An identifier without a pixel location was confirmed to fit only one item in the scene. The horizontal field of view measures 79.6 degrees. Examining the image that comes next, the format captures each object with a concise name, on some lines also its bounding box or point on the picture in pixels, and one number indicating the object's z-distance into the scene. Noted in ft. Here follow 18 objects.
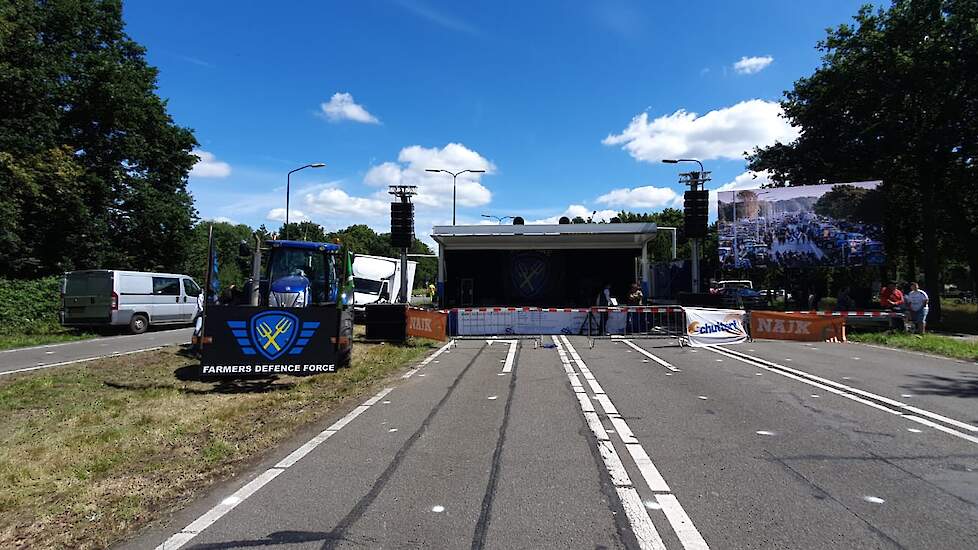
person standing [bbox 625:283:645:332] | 64.23
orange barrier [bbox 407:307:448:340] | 59.93
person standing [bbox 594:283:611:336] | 64.18
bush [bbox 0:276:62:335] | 68.69
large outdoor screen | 89.66
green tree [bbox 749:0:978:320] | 81.00
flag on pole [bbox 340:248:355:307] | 40.66
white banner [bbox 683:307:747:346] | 54.95
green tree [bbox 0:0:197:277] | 84.28
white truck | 88.84
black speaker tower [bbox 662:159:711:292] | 81.56
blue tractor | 31.40
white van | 65.77
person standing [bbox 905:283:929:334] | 60.13
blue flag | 35.19
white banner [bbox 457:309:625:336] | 64.64
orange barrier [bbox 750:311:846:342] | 58.34
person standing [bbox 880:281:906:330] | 64.64
